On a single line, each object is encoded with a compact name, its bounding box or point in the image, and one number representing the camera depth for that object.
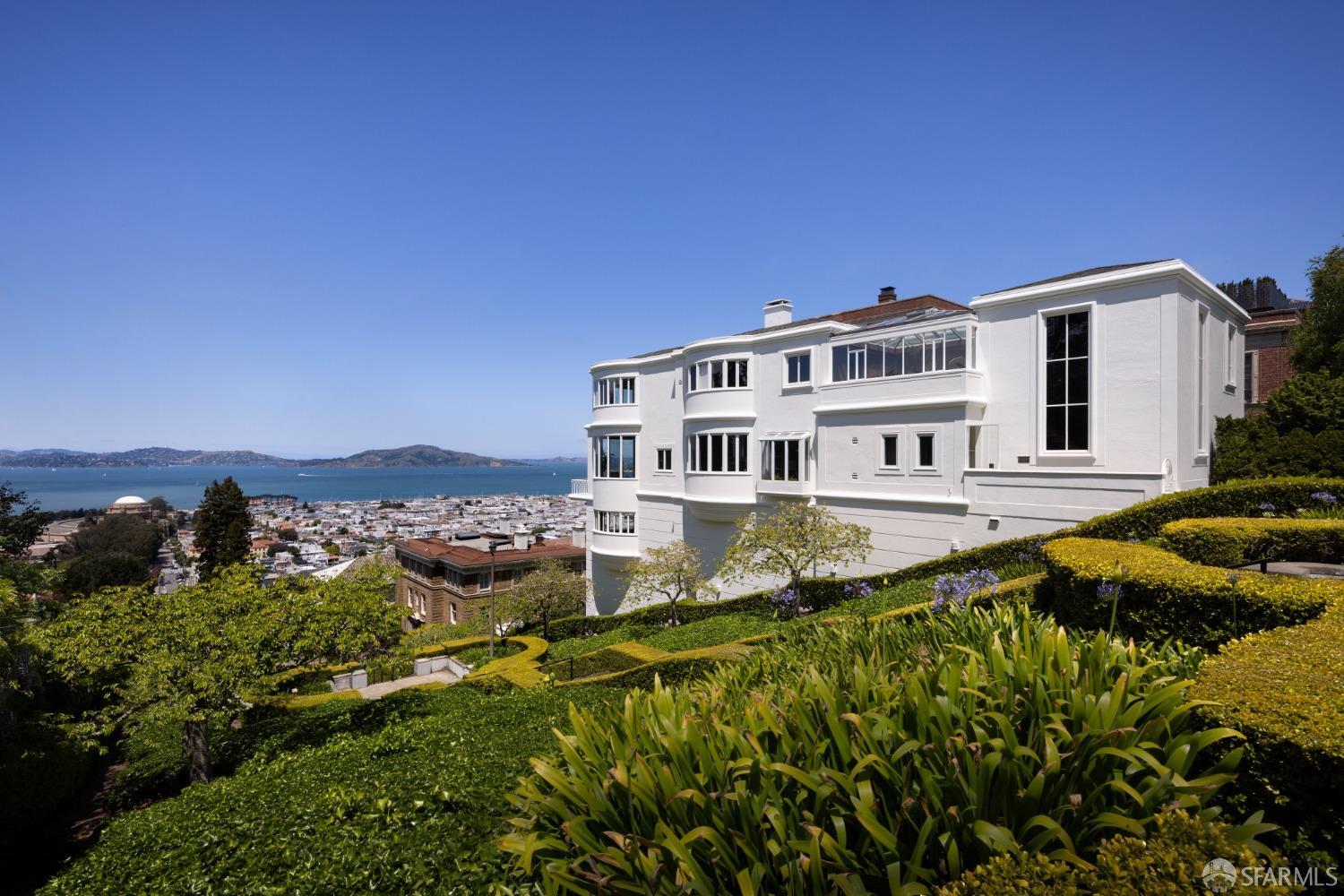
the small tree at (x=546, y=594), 25.20
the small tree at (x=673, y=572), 21.62
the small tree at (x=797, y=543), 17.31
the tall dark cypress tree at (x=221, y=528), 33.19
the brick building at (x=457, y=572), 39.22
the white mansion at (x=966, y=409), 14.70
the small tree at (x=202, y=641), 9.32
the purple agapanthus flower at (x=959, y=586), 8.09
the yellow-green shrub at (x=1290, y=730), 2.71
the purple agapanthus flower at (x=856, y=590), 15.98
